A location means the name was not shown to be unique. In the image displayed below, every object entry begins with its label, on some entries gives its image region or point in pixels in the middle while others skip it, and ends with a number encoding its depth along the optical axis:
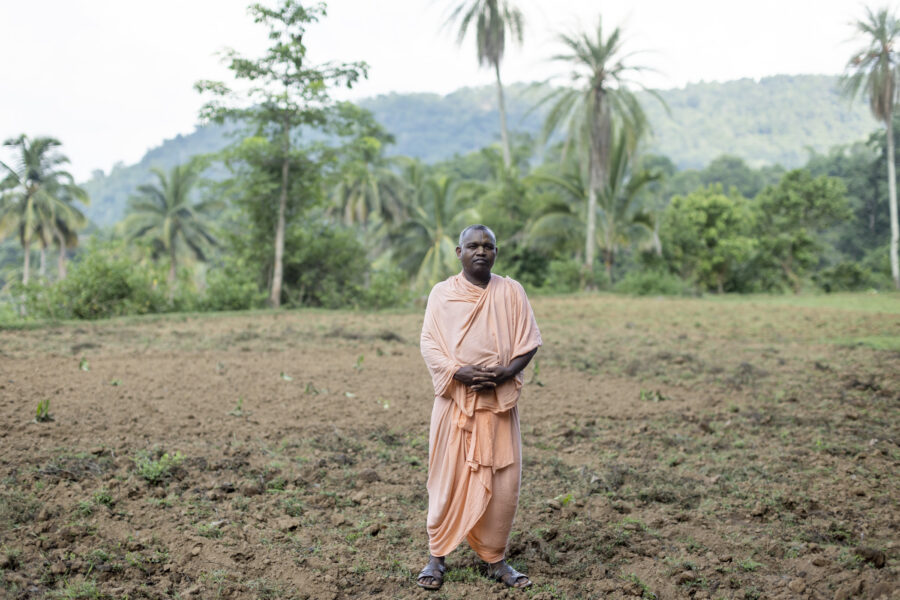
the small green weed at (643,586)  3.61
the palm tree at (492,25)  28.72
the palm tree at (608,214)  24.16
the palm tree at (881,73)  26.31
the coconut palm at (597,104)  22.59
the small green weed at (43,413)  5.75
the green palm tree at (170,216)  36.06
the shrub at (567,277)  23.03
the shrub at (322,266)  17.56
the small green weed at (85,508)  4.28
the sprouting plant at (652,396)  7.88
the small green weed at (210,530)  4.20
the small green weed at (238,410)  6.73
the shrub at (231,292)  16.16
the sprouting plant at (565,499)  4.81
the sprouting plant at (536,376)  8.55
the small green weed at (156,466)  4.86
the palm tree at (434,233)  28.31
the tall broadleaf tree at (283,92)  16.19
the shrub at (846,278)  25.33
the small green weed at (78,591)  3.39
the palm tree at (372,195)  33.91
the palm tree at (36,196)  33.12
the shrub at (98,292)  14.28
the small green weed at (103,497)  4.45
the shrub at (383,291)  17.16
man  3.59
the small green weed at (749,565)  3.91
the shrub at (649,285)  22.70
